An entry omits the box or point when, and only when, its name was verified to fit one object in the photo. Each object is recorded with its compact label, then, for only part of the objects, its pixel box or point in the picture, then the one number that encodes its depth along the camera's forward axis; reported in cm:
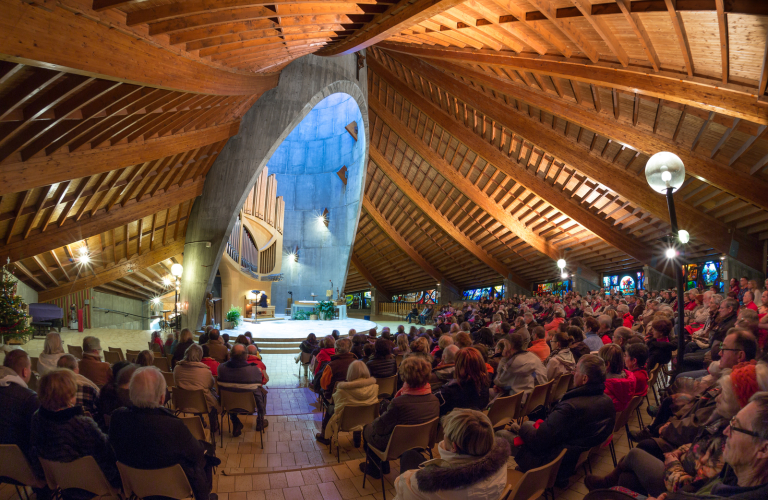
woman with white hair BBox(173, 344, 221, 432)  402
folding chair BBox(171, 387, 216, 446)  395
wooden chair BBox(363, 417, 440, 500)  290
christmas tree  728
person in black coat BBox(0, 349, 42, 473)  256
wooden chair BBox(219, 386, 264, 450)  414
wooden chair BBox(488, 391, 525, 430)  333
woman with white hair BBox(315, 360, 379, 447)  364
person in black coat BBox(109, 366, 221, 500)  223
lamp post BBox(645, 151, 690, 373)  330
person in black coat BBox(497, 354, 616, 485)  251
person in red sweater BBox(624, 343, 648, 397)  339
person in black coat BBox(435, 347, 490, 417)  321
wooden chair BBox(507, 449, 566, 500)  202
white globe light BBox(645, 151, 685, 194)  344
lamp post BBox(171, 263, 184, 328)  1079
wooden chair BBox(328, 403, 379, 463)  360
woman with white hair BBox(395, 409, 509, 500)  170
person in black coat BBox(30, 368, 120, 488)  229
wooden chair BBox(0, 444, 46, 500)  241
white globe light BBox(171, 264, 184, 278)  1078
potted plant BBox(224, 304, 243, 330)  1218
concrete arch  970
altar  1694
